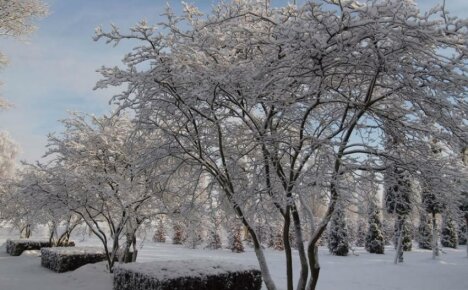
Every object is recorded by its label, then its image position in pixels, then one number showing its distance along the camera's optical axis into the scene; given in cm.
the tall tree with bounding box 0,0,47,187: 1199
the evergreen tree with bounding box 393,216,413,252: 2040
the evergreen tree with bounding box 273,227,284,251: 2208
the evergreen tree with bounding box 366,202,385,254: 2065
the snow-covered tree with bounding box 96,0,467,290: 389
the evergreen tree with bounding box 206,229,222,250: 2325
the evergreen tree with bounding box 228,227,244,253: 2134
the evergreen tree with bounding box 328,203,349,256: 1977
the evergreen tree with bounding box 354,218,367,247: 2545
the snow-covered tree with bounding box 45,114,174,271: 996
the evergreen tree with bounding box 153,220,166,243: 2888
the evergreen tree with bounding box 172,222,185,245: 2698
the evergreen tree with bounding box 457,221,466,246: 2860
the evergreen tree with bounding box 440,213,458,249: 2309
